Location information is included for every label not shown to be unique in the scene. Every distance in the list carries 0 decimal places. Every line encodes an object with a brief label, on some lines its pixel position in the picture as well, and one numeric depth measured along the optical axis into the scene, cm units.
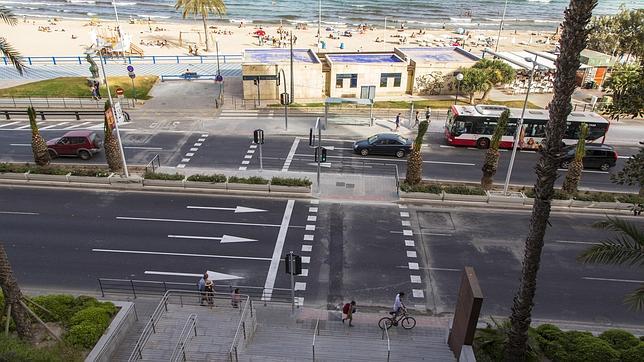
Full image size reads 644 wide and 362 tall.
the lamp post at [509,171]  2467
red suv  2964
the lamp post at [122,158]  2527
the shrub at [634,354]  1316
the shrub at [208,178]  2606
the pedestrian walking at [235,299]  1585
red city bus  3259
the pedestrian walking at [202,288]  1653
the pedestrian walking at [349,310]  1591
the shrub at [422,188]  2550
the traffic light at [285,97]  3384
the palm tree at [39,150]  2689
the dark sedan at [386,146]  3156
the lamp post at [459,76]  3693
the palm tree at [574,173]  2470
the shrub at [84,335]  1383
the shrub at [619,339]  1404
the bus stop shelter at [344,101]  3584
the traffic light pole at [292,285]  1514
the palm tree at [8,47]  1301
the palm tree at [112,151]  2644
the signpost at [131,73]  4059
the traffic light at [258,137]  2608
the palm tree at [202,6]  6119
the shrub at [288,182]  2586
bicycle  1617
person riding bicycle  1594
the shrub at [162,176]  2623
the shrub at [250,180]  2592
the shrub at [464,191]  2548
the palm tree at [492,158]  2475
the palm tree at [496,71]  4178
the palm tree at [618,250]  1087
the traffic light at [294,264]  1510
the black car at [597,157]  3028
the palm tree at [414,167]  2559
